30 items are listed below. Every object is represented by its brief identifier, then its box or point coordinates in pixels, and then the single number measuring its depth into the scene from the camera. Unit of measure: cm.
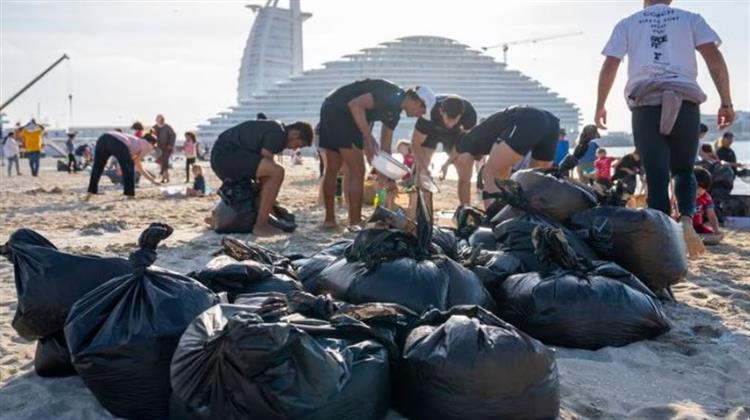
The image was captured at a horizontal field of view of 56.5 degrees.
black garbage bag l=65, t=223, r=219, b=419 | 187
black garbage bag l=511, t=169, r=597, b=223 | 335
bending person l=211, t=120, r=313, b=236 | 536
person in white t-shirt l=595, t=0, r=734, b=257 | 384
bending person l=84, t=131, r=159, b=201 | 851
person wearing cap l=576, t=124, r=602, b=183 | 998
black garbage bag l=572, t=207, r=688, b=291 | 314
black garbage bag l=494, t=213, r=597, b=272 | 296
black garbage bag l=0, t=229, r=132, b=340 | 216
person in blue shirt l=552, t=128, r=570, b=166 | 1039
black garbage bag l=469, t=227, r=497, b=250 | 326
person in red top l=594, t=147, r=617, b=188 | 1067
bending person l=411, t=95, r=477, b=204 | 571
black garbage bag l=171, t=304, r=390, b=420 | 155
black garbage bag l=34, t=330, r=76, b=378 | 216
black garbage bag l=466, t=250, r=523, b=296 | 277
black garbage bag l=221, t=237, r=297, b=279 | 277
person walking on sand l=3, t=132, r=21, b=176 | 1673
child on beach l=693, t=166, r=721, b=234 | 528
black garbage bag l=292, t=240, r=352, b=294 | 270
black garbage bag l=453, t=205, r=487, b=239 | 365
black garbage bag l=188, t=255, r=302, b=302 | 245
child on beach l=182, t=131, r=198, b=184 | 1394
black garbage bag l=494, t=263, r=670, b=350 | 249
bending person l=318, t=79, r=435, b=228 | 533
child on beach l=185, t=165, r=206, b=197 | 961
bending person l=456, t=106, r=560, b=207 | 475
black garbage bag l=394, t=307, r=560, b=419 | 173
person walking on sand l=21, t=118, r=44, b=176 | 1563
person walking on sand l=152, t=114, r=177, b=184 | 1349
